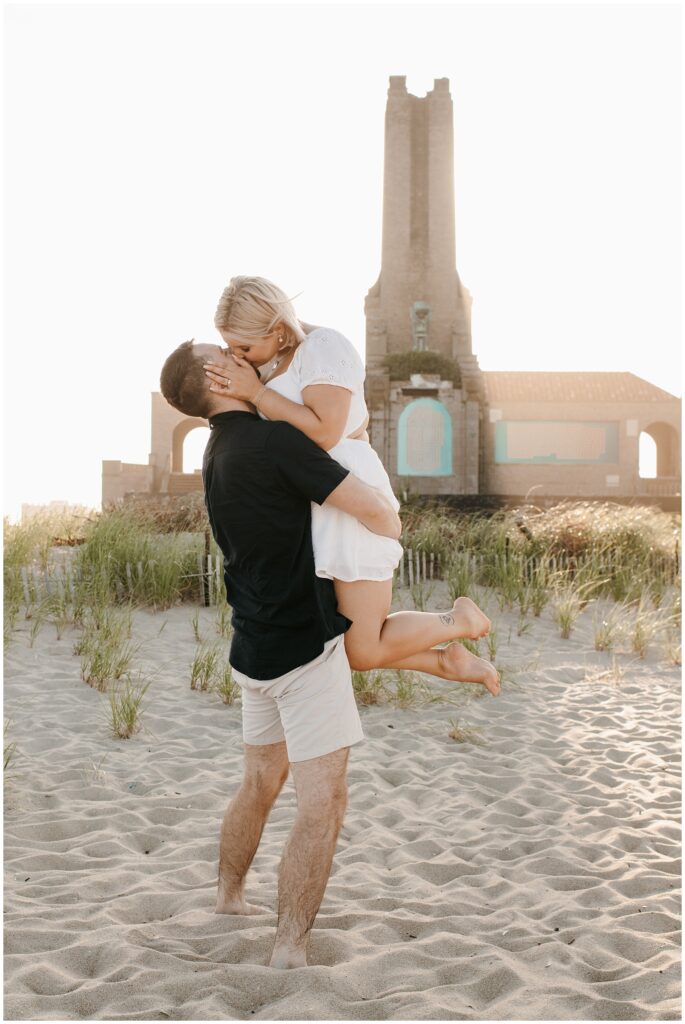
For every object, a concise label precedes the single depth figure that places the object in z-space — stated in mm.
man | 2508
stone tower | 27266
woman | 2568
